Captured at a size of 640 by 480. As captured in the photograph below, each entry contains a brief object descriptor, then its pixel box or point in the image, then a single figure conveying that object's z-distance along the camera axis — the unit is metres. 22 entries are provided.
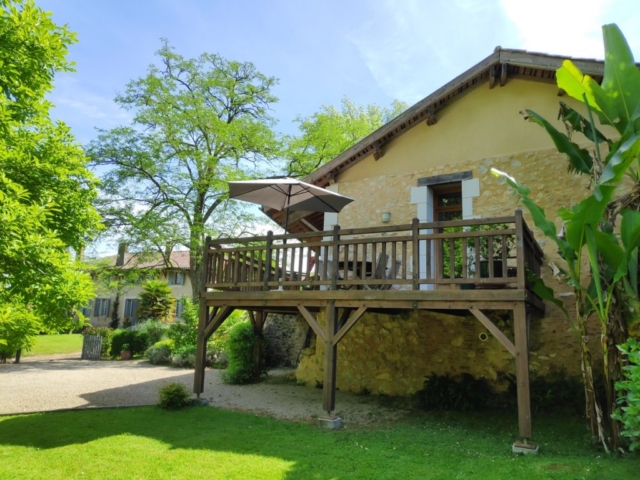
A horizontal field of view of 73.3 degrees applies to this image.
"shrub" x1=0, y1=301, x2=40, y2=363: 4.79
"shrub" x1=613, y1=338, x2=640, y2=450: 4.24
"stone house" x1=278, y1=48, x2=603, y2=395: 8.20
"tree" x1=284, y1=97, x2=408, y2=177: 22.25
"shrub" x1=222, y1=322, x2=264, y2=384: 11.11
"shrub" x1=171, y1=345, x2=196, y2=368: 14.74
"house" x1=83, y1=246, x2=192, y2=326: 29.31
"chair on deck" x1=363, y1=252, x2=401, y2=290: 6.65
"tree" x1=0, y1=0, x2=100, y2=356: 4.78
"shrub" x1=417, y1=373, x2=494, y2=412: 7.77
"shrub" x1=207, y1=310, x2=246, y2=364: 14.61
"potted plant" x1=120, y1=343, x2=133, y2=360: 18.07
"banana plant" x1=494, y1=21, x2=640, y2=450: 4.98
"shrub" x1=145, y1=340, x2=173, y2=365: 15.85
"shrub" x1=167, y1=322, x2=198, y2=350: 16.23
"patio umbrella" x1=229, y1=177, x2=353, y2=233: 8.35
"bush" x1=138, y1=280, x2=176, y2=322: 21.89
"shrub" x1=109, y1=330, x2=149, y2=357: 18.42
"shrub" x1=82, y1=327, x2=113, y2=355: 18.95
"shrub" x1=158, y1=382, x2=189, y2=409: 7.80
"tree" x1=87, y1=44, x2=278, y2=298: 19.55
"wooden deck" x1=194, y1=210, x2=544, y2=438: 5.82
